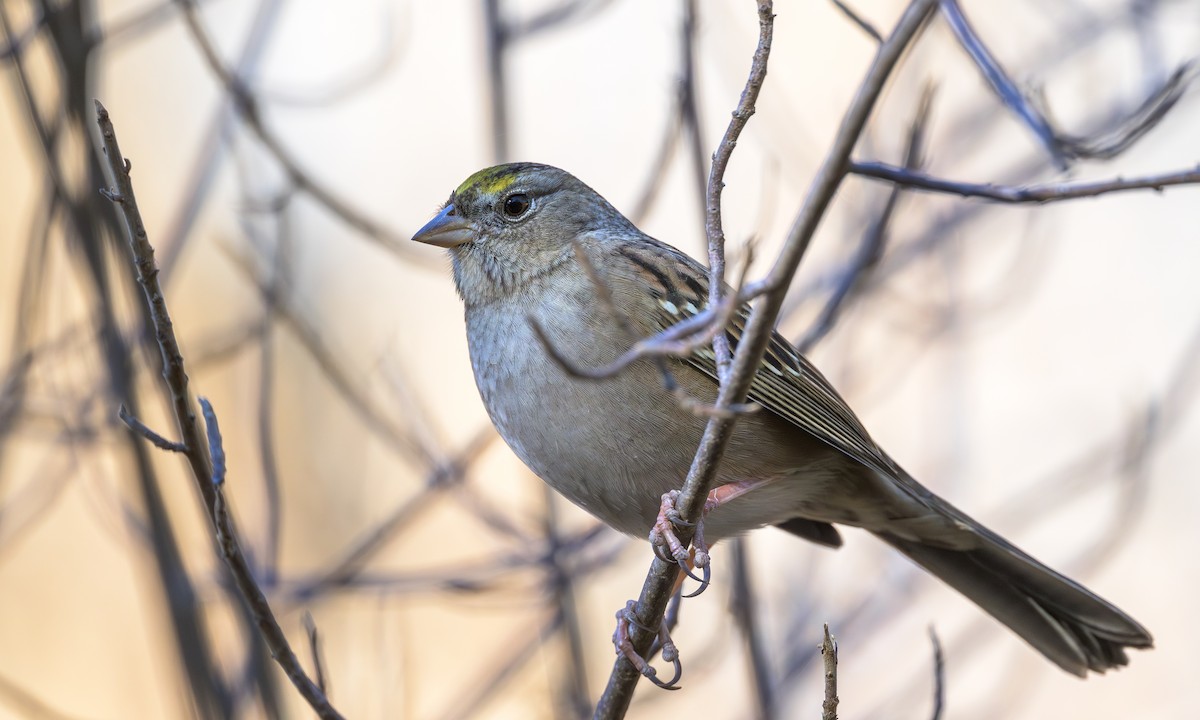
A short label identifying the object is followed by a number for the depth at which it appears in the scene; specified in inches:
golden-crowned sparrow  255.8
